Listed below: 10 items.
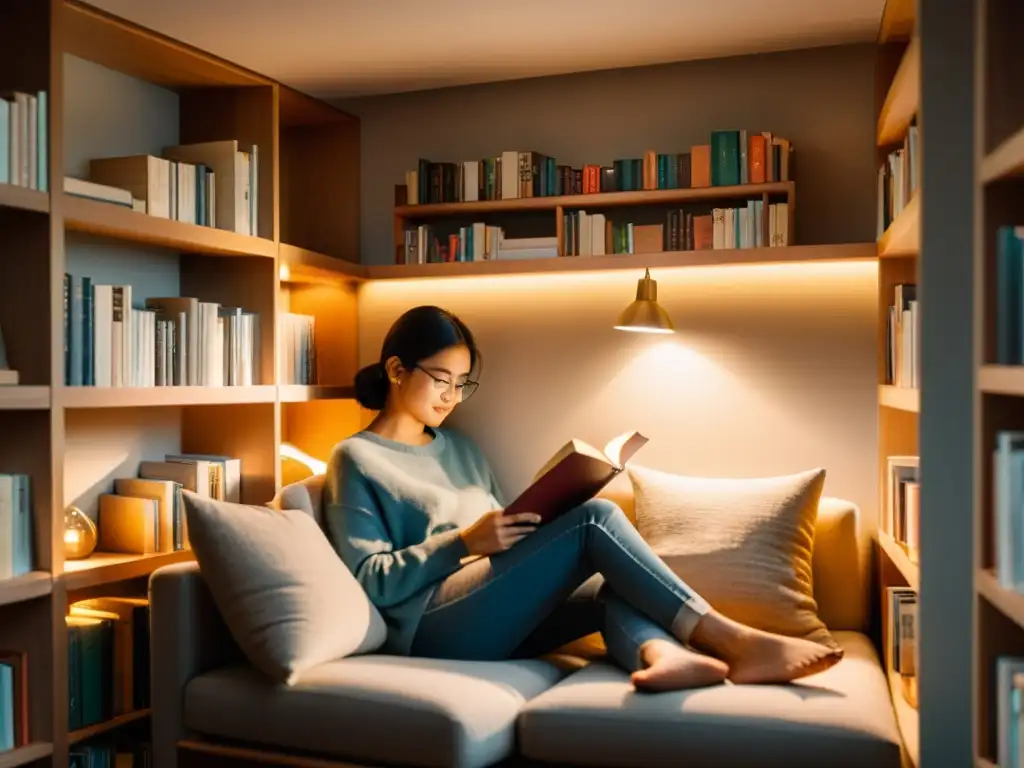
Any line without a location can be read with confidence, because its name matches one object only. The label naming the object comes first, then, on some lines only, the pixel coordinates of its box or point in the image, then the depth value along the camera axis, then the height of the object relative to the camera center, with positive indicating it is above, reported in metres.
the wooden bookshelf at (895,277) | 2.72 +0.33
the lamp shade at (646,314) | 3.49 +0.22
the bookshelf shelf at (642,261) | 3.56 +0.41
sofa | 2.46 -0.79
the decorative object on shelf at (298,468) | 3.87 -0.31
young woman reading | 2.75 -0.55
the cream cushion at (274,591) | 2.71 -0.53
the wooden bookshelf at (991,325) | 2.13 +0.11
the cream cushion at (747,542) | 3.10 -0.48
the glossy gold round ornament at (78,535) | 3.14 -0.44
